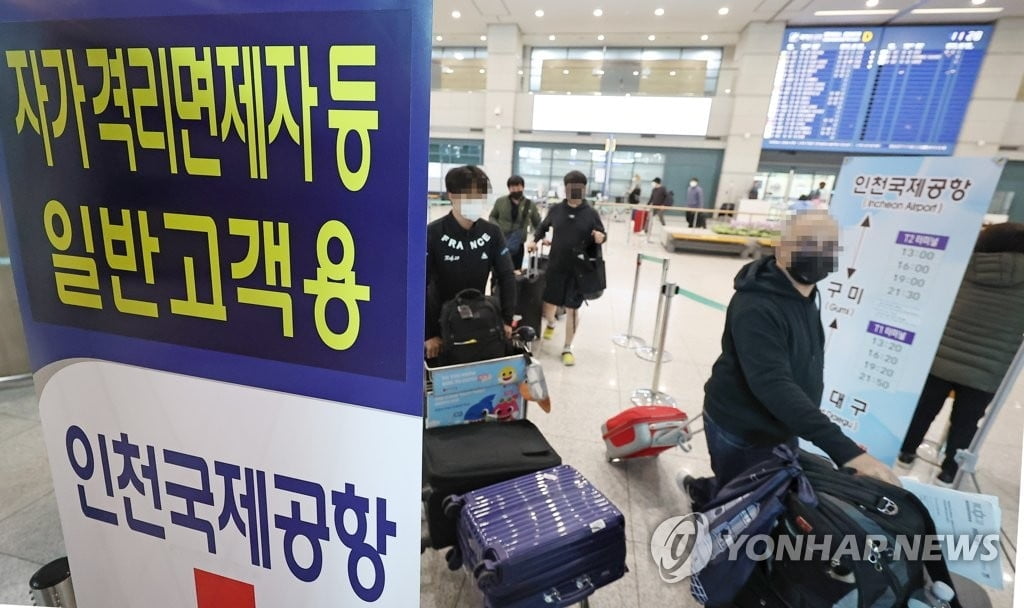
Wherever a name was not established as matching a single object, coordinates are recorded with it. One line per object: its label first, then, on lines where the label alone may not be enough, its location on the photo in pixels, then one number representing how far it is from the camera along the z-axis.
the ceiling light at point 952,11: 10.38
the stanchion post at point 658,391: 3.14
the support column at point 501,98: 13.02
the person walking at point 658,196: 11.86
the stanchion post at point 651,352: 4.08
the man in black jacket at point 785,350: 1.34
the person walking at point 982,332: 2.18
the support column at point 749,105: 11.57
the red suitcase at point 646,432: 2.36
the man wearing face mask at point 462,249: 2.22
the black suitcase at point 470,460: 1.66
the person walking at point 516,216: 4.17
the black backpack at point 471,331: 2.10
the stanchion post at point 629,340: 4.38
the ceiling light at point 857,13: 10.48
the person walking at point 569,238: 3.56
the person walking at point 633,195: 12.88
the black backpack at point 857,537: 1.10
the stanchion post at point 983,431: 2.20
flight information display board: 11.19
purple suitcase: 1.32
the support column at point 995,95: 10.79
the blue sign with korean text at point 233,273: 0.58
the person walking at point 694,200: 12.16
